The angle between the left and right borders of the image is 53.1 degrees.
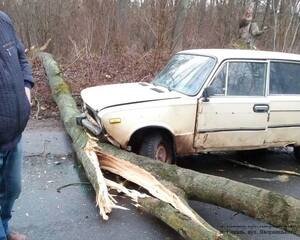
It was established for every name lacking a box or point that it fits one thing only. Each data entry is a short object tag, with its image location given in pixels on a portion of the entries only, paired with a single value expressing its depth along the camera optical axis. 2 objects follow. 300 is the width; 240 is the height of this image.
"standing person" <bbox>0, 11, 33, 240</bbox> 2.02
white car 3.76
